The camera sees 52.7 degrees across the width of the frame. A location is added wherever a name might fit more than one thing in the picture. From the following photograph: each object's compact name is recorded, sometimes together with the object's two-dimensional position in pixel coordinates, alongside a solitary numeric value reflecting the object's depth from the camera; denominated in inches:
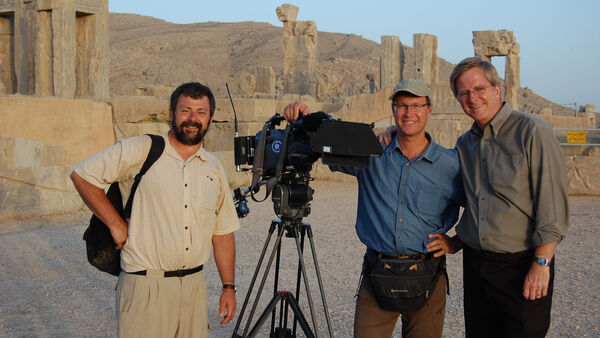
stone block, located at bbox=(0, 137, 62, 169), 309.6
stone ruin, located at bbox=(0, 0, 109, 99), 474.6
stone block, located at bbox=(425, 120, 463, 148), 483.8
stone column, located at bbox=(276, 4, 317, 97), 945.5
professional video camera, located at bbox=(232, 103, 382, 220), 114.9
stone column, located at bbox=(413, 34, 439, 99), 973.2
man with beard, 100.7
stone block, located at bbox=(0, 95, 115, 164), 314.8
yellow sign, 470.9
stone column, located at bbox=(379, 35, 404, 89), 1054.4
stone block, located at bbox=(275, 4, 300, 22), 948.0
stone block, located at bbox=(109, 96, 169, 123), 401.7
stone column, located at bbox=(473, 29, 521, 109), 959.6
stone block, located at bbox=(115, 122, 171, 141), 402.3
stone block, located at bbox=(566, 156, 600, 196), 427.8
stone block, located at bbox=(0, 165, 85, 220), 308.3
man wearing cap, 108.4
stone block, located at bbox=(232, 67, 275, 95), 821.2
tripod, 116.4
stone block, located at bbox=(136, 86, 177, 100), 747.4
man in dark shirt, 97.4
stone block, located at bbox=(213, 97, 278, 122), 489.9
